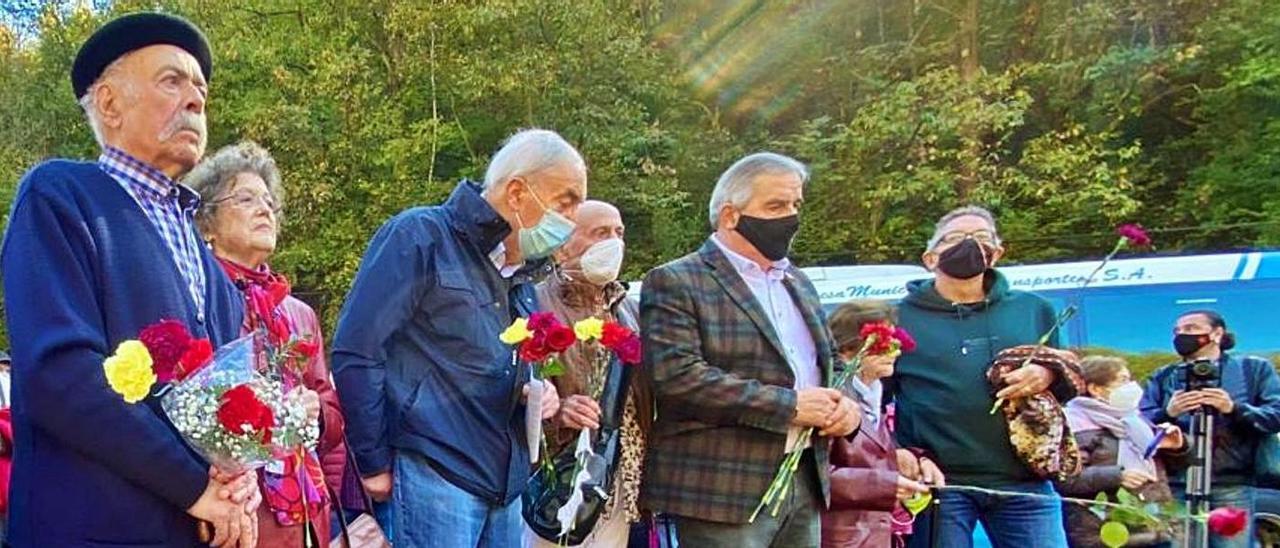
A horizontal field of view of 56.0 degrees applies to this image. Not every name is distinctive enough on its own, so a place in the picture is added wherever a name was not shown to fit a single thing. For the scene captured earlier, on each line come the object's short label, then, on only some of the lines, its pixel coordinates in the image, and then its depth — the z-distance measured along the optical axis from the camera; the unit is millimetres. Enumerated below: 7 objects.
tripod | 5309
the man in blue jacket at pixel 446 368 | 3113
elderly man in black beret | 2045
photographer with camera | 5562
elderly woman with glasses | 2525
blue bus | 6633
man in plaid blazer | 3629
